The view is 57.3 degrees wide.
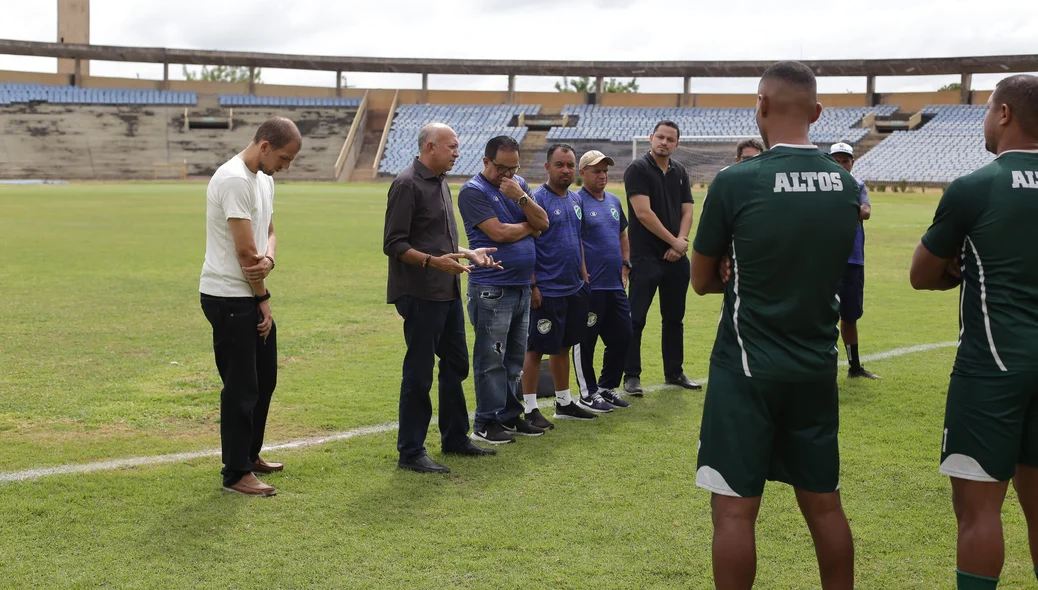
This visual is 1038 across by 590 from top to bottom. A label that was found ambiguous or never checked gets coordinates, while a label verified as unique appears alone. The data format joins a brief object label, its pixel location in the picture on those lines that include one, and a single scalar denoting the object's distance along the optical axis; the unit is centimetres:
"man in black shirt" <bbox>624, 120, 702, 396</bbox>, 790
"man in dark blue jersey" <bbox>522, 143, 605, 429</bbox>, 697
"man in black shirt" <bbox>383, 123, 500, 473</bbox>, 568
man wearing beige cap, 754
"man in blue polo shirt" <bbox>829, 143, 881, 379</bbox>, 845
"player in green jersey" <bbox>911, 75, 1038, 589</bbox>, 334
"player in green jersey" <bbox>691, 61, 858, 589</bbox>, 320
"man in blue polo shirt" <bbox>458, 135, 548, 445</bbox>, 622
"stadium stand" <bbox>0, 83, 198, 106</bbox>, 6619
